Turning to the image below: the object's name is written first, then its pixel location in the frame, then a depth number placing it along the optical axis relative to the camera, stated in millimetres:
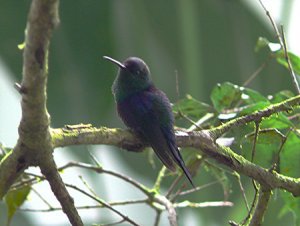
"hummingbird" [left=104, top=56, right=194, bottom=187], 4937
